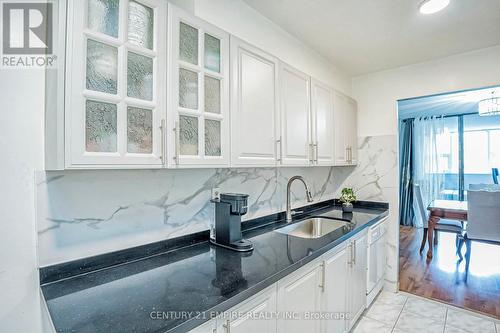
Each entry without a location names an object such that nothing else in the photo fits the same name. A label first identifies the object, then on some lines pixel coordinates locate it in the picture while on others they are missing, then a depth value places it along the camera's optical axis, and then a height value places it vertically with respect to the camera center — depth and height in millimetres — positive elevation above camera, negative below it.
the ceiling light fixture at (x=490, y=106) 3488 +856
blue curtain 5621 -141
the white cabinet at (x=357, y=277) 2021 -886
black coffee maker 1492 -312
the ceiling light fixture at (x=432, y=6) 1713 +1094
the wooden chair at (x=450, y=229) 3590 -874
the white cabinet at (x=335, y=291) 1681 -837
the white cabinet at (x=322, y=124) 2191 +394
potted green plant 2689 -328
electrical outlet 1705 -152
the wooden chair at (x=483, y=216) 3082 -579
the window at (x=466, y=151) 5254 +353
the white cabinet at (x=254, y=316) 1011 -615
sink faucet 2277 -309
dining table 3547 -626
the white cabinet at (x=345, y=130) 2582 +411
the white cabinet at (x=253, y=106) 1486 +387
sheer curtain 5363 +215
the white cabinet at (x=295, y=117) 1848 +390
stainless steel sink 2272 -527
